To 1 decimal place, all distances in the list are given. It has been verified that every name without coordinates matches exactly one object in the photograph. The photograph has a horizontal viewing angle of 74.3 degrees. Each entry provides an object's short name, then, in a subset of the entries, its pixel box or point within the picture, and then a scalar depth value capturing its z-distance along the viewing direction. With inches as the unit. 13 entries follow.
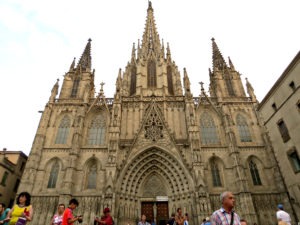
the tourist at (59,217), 220.6
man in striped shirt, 126.0
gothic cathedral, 748.6
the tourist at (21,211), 192.2
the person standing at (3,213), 212.1
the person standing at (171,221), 352.4
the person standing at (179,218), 302.8
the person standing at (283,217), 267.3
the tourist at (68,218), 197.2
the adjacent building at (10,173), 877.8
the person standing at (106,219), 235.7
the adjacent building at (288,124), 634.2
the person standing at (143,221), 320.3
